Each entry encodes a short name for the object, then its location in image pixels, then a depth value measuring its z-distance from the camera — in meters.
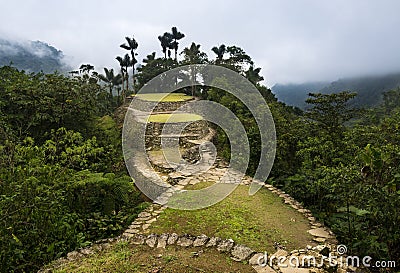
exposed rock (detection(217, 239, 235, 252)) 3.82
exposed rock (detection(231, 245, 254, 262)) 3.61
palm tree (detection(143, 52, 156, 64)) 26.59
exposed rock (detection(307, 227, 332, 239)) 4.29
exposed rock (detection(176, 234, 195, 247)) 4.03
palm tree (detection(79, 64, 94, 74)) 25.09
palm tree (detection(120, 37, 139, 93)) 22.75
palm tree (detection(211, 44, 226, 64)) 22.05
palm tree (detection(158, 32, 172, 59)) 26.34
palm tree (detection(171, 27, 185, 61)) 25.77
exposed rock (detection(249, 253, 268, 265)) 3.51
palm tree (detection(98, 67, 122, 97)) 25.88
